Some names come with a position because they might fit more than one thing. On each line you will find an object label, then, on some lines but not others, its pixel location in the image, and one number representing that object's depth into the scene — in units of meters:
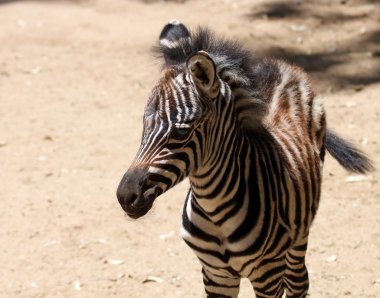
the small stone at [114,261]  12.70
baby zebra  7.39
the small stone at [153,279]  12.17
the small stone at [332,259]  12.41
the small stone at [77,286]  12.05
